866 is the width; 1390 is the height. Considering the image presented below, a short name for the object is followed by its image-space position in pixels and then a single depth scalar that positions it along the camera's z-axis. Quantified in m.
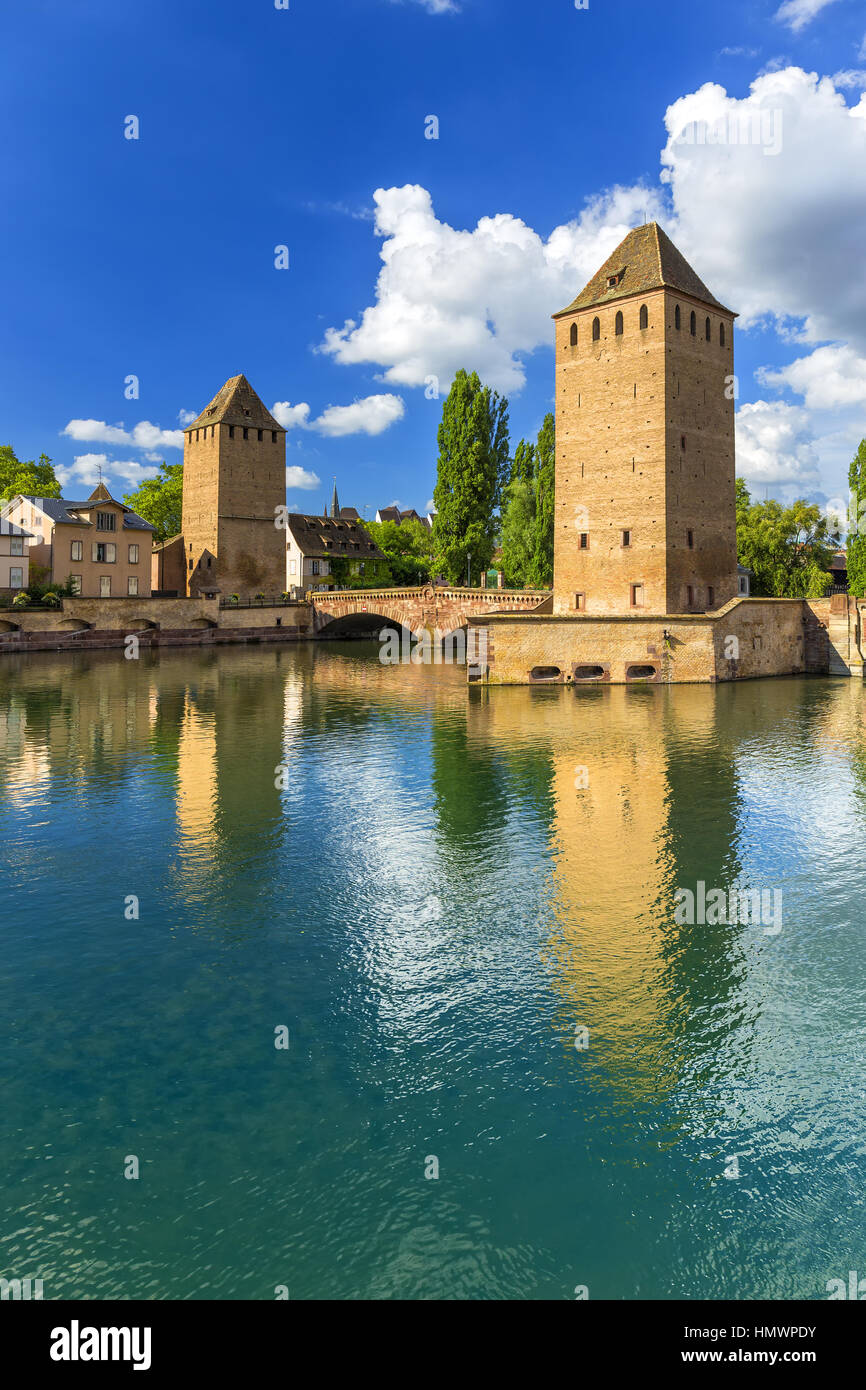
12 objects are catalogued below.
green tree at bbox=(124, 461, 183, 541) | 88.88
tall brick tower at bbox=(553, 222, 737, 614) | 40.28
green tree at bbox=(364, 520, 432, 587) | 92.81
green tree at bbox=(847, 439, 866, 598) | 50.00
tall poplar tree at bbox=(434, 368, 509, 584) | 62.44
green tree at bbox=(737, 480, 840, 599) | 60.78
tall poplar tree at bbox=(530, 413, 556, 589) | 63.75
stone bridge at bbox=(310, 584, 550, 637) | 49.56
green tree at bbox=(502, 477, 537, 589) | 65.25
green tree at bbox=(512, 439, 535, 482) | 68.81
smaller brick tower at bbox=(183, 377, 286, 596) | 76.12
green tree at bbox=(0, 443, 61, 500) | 72.81
